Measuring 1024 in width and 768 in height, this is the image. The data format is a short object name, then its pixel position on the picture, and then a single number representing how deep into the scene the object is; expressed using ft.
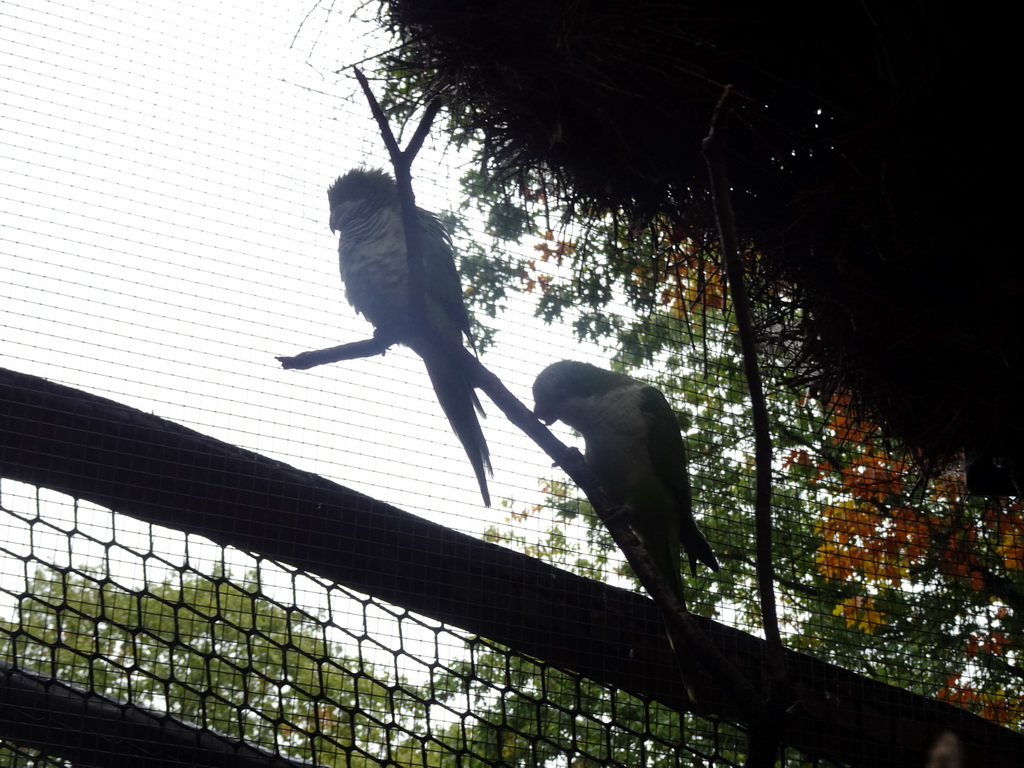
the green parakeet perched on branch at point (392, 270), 2.84
